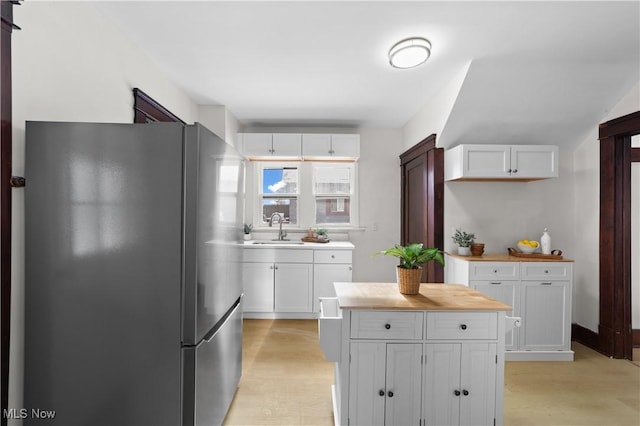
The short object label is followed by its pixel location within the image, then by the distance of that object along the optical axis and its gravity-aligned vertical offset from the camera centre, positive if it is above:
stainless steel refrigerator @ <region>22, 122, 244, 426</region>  1.38 -0.26
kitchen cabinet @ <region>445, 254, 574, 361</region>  2.95 -0.74
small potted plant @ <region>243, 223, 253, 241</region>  4.34 -0.25
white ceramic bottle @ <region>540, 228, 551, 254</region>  3.22 -0.27
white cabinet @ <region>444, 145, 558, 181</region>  3.05 +0.51
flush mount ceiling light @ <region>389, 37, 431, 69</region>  2.17 +1.11
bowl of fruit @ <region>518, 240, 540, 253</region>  3.21 -0.30
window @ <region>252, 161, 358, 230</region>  4.53 +0.29
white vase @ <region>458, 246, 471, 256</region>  3.23 -0.36
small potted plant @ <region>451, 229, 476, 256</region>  3.23 -0.27
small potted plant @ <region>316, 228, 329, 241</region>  4.34 -0.26
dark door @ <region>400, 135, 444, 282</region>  3.36 +0.19
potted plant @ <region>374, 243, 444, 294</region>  2.00 -0.30
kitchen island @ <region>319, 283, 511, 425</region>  1.79 -0.81
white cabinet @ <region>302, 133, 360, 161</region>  4.12 +0.87
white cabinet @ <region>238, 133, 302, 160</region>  4.09 +0.86
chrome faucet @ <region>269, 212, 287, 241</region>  4.42 -0.16
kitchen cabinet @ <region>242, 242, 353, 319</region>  3.89 -0.75
